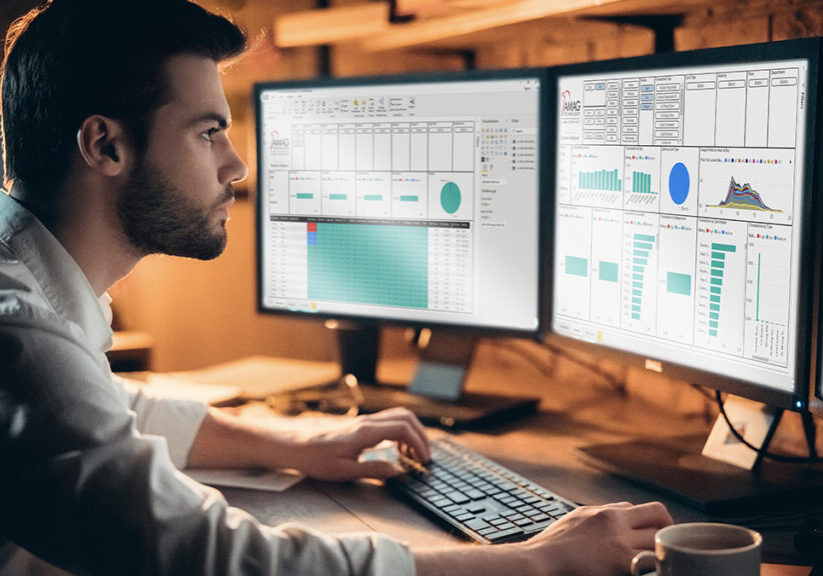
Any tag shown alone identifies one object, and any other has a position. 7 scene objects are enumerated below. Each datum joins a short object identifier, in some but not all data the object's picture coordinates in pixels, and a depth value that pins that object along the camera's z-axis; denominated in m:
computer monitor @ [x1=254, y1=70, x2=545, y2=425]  1.49
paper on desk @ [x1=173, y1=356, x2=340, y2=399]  1.77
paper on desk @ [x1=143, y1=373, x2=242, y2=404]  1.66
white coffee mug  0.80
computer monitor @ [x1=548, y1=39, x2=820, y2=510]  1.09
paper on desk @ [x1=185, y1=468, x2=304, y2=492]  1.27
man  0.81
